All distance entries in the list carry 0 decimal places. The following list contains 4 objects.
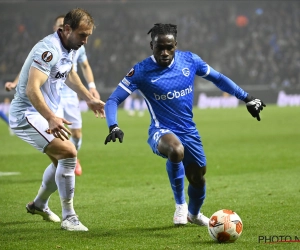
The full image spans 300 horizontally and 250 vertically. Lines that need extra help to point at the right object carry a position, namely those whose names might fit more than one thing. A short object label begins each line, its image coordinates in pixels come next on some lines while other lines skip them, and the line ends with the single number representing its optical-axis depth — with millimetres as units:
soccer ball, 9823
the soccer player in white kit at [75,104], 19540
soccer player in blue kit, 11341
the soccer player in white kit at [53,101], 10905
